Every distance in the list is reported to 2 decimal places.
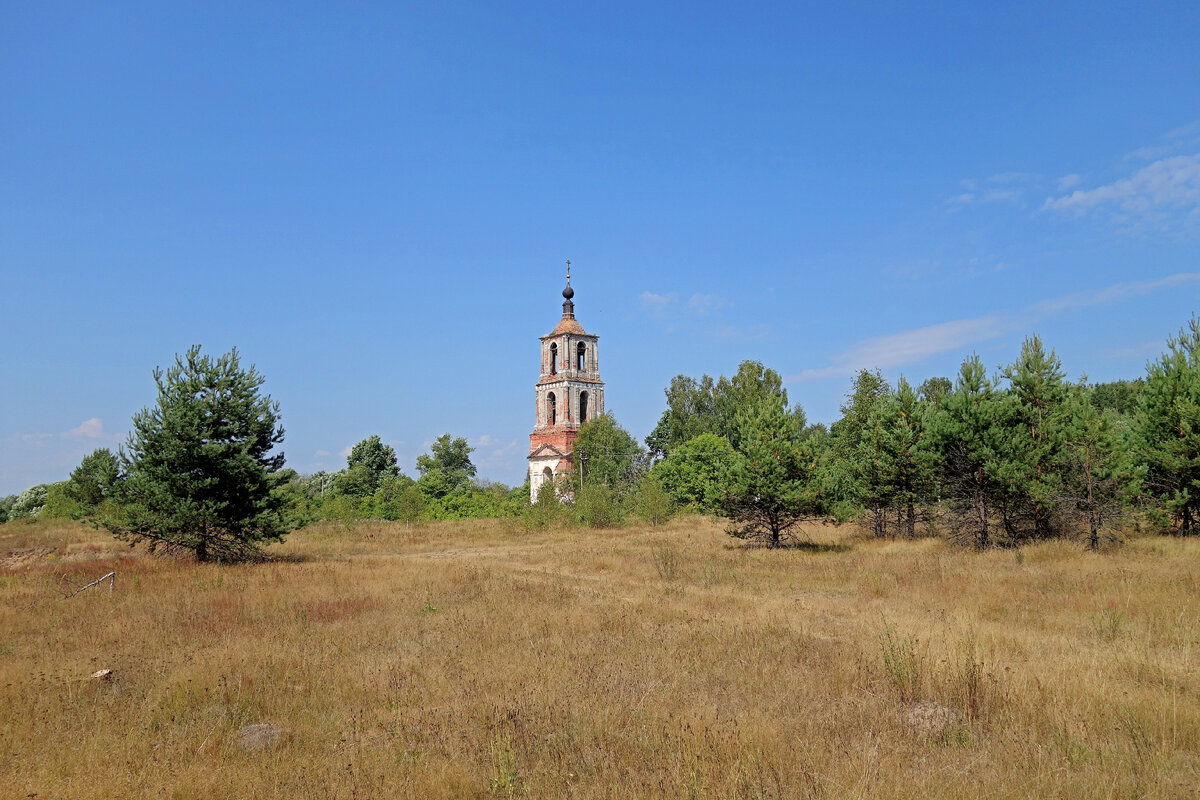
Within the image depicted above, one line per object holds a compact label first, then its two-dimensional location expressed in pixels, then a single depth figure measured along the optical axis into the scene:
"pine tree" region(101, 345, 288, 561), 18.50
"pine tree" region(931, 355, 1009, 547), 20.30
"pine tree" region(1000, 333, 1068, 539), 19.69
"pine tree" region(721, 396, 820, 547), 23.44
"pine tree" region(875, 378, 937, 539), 24.45
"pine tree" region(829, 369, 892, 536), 25.78
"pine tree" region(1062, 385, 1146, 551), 18.69
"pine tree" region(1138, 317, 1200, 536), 19.30
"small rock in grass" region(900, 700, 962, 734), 6.54
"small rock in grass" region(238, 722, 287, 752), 6.47
